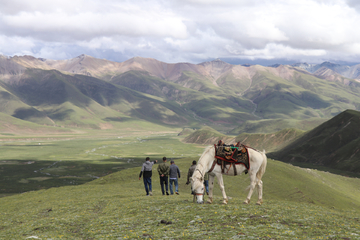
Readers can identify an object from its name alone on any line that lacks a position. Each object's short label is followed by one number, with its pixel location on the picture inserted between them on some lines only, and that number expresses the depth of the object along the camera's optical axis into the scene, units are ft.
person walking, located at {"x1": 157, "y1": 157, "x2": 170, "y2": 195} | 111.14
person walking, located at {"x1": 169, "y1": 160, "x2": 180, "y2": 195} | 113.09
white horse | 78.95
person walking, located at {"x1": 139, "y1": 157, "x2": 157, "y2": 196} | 112.37
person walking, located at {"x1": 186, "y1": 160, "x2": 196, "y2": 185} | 103.04
